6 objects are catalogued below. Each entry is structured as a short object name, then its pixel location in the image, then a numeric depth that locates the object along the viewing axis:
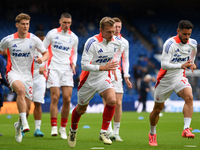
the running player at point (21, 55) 15.09
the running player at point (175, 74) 14.20
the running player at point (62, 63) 17.95
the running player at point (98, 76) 12.94
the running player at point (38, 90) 19.00
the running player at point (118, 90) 17.05
